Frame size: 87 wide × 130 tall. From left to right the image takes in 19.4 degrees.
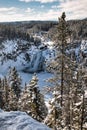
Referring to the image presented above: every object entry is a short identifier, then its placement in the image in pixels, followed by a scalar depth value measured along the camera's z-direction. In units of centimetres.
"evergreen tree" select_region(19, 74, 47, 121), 2537
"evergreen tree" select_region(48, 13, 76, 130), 2075
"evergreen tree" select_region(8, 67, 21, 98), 5482
